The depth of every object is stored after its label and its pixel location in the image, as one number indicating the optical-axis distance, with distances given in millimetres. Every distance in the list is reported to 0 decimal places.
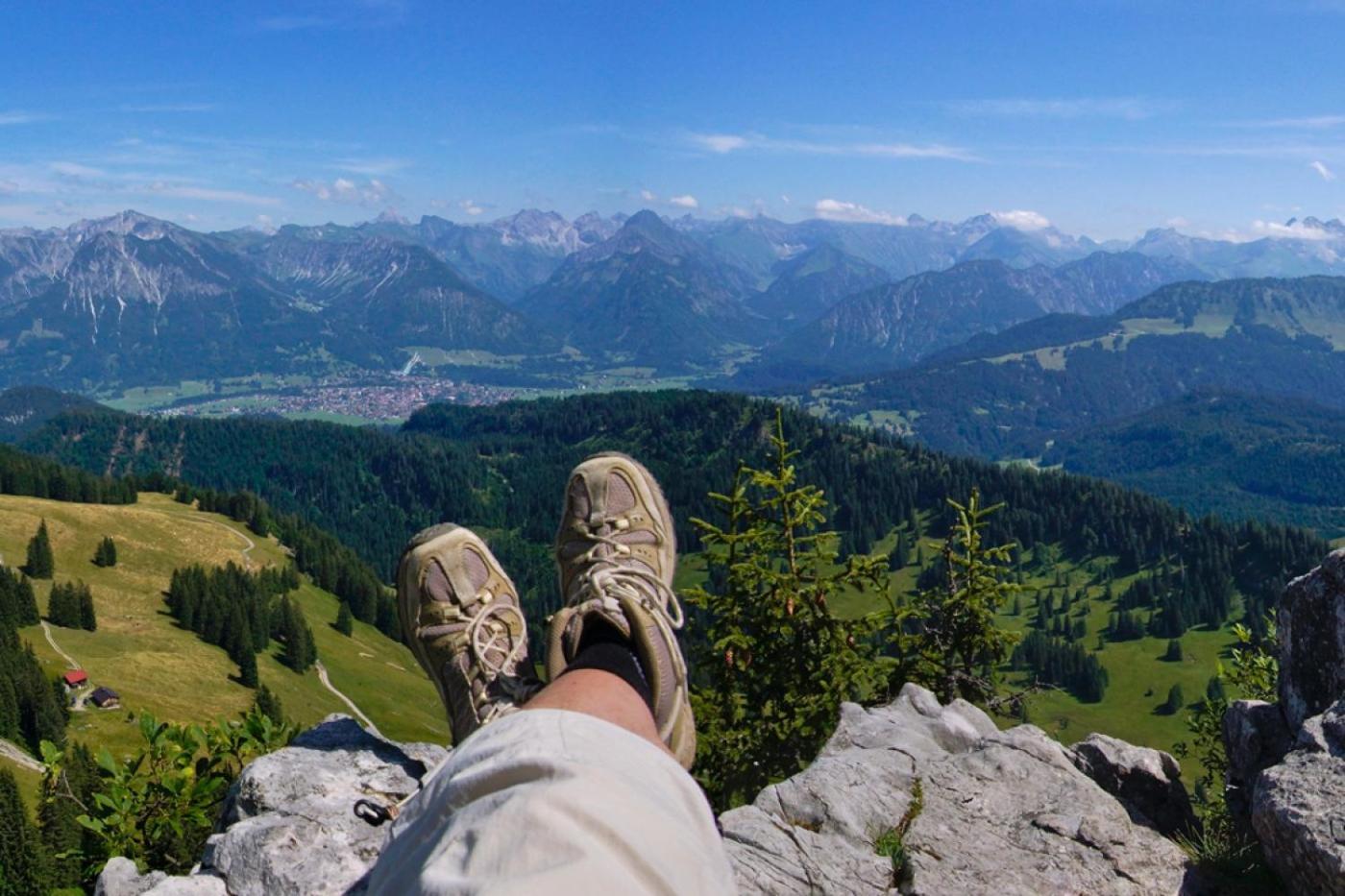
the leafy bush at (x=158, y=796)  7672
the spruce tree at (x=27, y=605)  98188
